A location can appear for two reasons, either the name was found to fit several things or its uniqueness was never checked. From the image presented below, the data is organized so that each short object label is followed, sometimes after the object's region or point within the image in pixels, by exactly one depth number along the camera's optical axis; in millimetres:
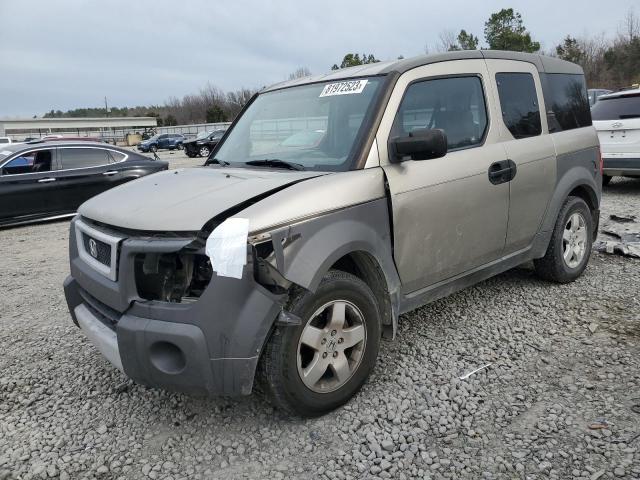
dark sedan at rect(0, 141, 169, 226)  8867
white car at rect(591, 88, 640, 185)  8258
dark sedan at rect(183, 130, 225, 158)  29781
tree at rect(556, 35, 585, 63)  52062
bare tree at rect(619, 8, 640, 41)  52444
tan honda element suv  2398
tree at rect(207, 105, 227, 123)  80438
